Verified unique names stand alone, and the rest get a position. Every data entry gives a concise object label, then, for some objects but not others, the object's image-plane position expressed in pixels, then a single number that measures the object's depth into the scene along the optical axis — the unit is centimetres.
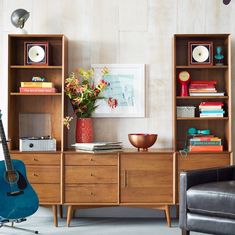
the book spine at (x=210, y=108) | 461
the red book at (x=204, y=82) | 469
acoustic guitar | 384
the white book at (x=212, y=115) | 459
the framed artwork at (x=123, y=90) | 486
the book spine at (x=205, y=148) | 455
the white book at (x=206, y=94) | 459
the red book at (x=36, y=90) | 458
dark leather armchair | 344
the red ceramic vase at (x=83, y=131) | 467
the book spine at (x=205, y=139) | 458
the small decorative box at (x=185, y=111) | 466
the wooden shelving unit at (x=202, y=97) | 456
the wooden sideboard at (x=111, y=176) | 445
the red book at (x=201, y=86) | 465
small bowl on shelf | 455
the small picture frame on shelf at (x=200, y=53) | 466
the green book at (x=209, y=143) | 457
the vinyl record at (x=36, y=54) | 467
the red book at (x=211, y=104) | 463
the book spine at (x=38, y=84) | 460
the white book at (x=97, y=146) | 444
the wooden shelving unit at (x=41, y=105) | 446
